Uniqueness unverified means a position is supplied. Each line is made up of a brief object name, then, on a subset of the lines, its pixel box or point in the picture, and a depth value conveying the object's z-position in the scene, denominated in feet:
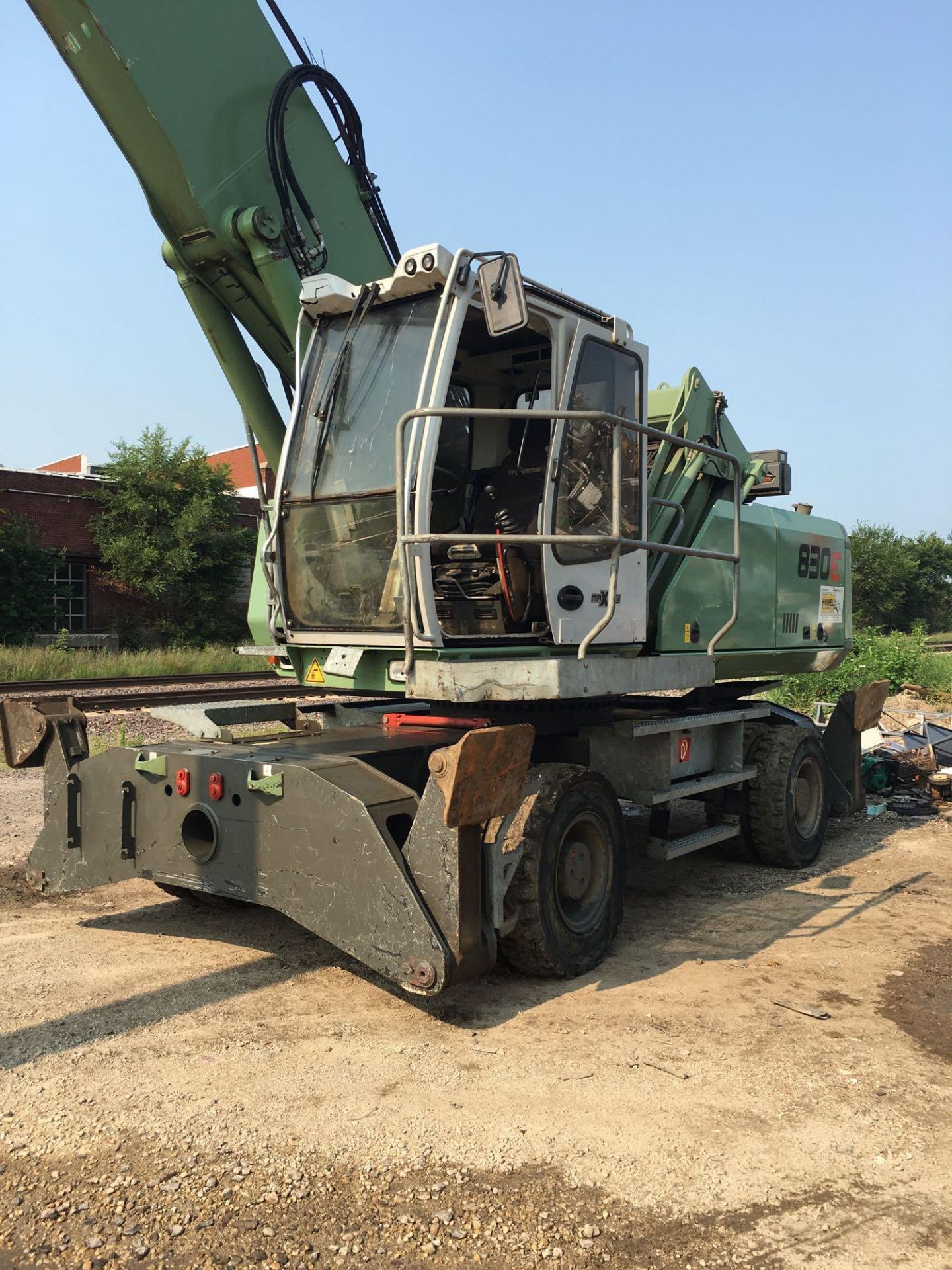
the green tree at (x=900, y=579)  148.46
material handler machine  14.56
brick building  86.99
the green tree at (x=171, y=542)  89.40
